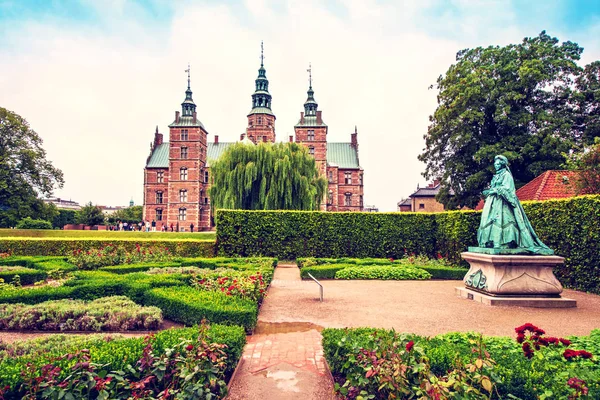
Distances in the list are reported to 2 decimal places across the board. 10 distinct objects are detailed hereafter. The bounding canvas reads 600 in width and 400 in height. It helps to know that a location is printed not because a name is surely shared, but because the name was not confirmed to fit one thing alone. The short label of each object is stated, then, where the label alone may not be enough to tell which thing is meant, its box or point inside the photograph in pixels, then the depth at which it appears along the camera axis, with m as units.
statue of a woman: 7.96
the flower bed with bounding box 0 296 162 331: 5.68
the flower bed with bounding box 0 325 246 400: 2.78
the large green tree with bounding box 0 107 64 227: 28.84
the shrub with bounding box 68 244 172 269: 11.93
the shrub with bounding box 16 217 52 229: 32.47
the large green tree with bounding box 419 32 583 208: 19.50
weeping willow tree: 22.81
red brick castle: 44.72
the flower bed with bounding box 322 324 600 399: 2.72
